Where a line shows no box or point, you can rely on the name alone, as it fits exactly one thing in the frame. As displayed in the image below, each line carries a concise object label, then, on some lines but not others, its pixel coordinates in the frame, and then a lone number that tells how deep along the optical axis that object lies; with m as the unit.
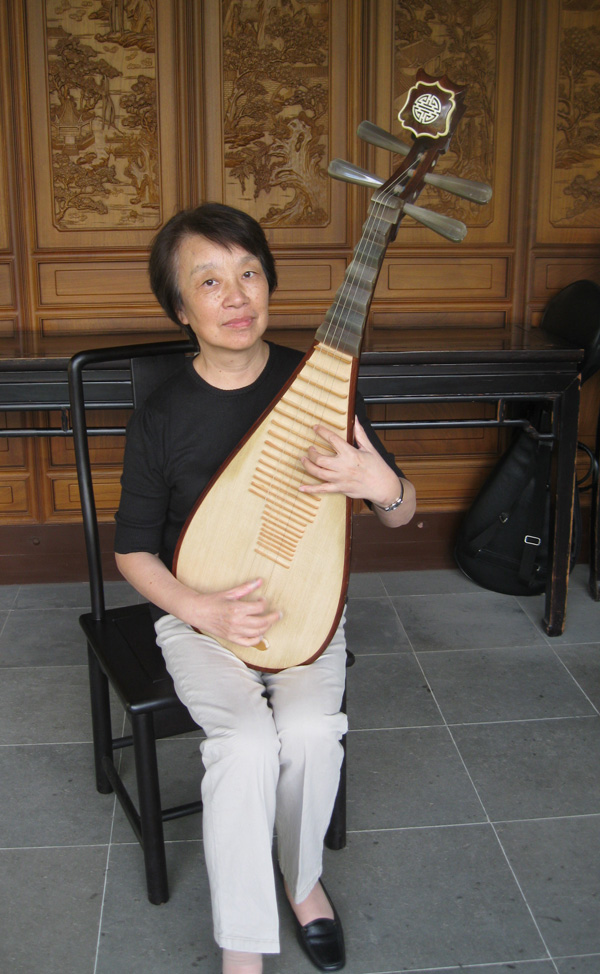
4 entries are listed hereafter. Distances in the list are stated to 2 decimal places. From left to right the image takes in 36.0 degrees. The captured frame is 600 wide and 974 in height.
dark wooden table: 2.56
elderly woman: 1.44
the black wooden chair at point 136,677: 1.61
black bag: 2.89
